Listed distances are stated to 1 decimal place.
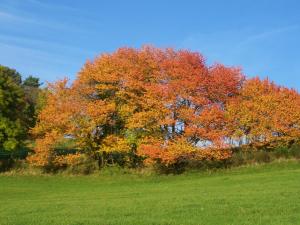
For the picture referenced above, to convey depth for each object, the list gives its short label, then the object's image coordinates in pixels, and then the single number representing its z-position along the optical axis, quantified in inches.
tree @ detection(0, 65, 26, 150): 1945.1
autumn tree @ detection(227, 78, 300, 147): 1872.5
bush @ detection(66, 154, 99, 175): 1913.1
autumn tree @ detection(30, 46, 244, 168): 1715.1
